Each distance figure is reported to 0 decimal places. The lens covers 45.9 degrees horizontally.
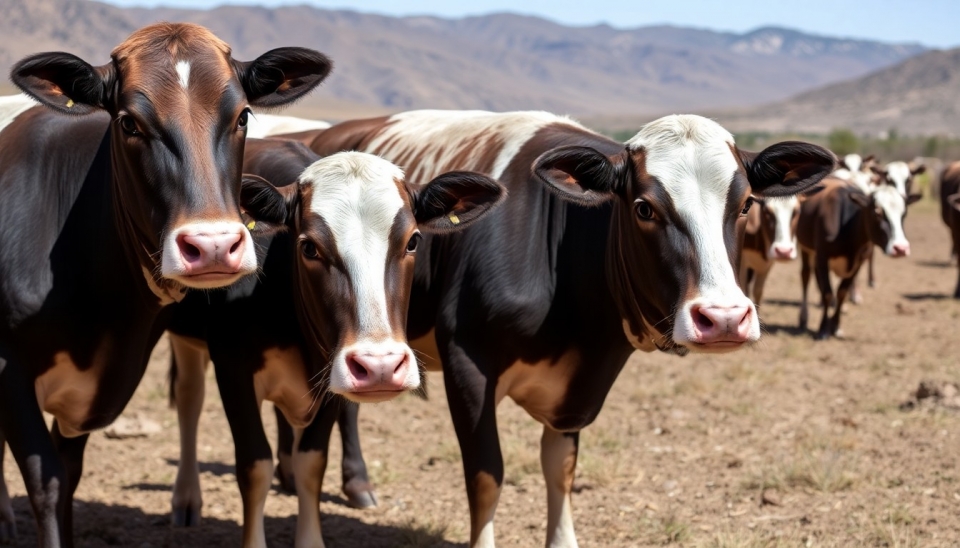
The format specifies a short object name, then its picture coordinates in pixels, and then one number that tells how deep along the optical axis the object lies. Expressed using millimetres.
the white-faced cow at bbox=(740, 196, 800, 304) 13438
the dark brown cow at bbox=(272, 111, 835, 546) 4512
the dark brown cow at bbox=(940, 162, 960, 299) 18828
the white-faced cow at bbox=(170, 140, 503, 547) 4328
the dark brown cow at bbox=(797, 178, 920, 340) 14688
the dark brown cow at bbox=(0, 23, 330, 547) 4152
